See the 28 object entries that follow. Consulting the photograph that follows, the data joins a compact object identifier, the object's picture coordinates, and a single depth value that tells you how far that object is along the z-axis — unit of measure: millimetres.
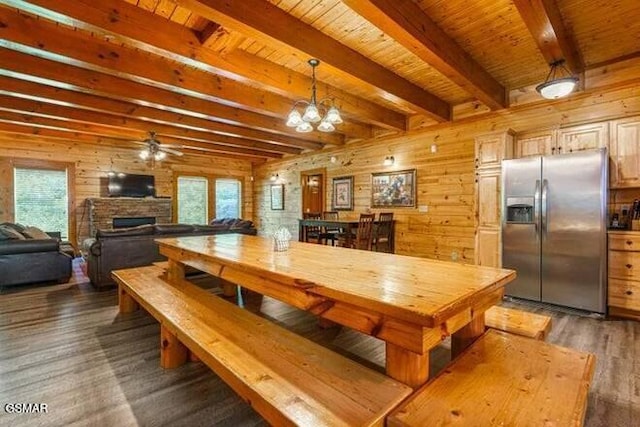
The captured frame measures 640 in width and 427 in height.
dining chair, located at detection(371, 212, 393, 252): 5297
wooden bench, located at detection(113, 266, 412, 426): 1140
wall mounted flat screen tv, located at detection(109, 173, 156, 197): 7293
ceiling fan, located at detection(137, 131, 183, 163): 5523
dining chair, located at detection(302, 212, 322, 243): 6268
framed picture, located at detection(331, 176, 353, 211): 6656
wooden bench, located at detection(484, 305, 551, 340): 1865
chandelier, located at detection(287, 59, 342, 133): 2996
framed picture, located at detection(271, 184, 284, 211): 8594
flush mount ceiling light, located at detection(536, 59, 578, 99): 2910
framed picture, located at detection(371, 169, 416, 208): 5523
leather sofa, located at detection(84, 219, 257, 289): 4133
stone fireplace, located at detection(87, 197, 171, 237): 6895
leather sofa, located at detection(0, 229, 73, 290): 4020
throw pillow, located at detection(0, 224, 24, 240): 4145
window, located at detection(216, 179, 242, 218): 9141
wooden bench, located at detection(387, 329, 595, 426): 1079
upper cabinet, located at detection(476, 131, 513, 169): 4031
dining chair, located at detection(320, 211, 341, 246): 5750
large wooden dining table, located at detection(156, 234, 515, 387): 1186
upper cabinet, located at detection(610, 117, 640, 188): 3271
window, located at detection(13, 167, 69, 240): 6520
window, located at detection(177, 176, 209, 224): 8508
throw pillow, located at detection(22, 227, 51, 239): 4766
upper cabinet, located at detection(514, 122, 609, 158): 3523
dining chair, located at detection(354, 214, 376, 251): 4906
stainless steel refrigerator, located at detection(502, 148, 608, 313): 3197
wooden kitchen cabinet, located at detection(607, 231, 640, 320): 3084
